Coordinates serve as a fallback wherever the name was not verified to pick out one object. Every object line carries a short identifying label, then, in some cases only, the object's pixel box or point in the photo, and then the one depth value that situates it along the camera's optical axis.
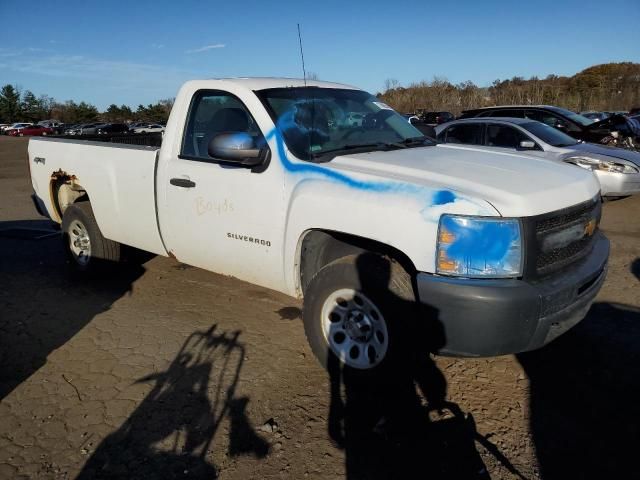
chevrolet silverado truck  2.64
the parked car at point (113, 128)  37.75
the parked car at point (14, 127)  54.61
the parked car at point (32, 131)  52.59
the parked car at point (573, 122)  10.73
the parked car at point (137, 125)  49.08
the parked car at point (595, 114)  24.20
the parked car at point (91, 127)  40.20
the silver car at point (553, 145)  8.33
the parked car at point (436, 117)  26.70
